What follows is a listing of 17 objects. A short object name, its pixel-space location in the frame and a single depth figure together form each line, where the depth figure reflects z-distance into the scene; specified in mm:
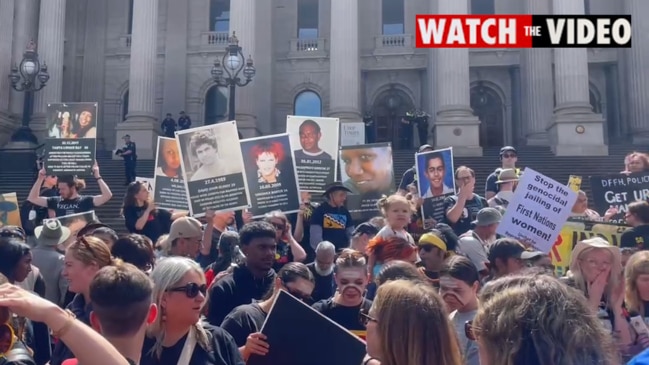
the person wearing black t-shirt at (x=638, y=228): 6719
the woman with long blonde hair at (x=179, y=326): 3363
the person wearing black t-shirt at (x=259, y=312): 3543
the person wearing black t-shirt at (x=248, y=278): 4992
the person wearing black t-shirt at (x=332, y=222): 8281
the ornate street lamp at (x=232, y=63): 16377
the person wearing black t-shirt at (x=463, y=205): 8383
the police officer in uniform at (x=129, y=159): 19125
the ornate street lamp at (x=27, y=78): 20297
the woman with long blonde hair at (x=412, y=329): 2539
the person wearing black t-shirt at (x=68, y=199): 9055
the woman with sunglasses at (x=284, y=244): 7169
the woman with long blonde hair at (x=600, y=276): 4539
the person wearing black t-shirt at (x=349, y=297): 4430
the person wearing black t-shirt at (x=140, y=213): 8562
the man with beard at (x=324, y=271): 6090
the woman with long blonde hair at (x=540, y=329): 2072
